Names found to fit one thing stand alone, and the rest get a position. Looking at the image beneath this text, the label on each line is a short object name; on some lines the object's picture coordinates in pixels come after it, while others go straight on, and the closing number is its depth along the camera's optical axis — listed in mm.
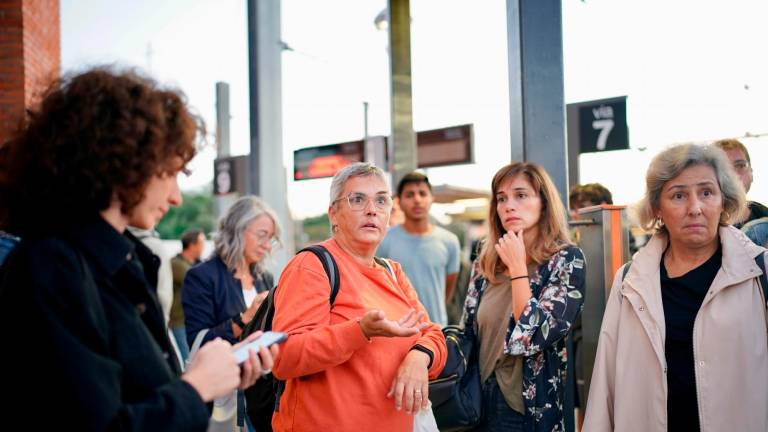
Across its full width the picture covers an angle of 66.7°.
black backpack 2225
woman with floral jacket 2316
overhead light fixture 8992
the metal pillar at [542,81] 3352
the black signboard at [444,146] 7145
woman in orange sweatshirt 1875
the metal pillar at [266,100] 6523
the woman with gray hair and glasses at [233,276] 3125
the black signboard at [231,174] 9023
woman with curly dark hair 1083
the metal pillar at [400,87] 7129
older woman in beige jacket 1963
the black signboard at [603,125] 6320
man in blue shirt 4703
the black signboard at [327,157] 7590
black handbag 2363
